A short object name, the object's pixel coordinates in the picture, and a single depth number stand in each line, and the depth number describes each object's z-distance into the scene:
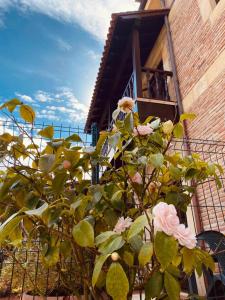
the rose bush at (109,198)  0.99
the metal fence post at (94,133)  2.59
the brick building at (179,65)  4.83
